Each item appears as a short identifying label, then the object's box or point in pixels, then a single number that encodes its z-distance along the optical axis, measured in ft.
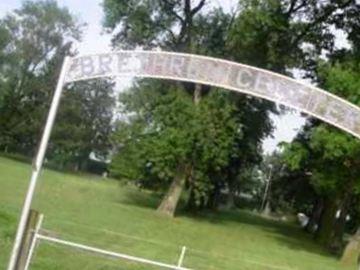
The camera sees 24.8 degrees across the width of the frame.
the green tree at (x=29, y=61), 249.14
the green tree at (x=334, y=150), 101.55
